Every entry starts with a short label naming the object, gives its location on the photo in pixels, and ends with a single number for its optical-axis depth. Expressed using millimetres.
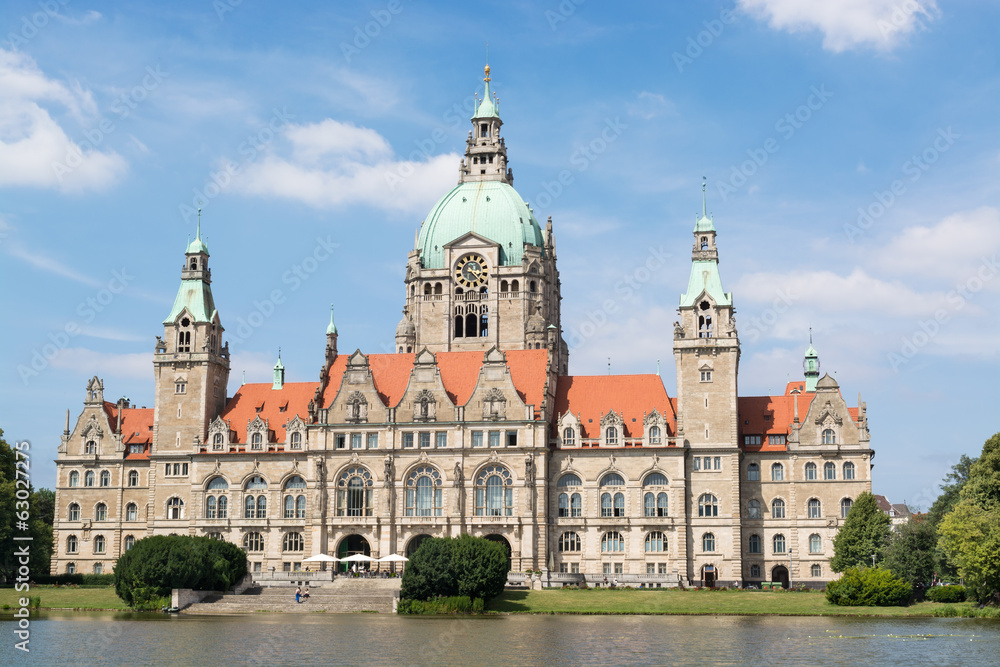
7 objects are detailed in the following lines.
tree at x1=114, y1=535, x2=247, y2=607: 84312
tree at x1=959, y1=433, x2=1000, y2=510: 80625
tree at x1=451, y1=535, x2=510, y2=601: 82062
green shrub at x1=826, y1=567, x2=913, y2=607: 83162
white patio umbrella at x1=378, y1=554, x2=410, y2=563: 95250
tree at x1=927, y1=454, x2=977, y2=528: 103438
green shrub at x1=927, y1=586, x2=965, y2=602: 84625
